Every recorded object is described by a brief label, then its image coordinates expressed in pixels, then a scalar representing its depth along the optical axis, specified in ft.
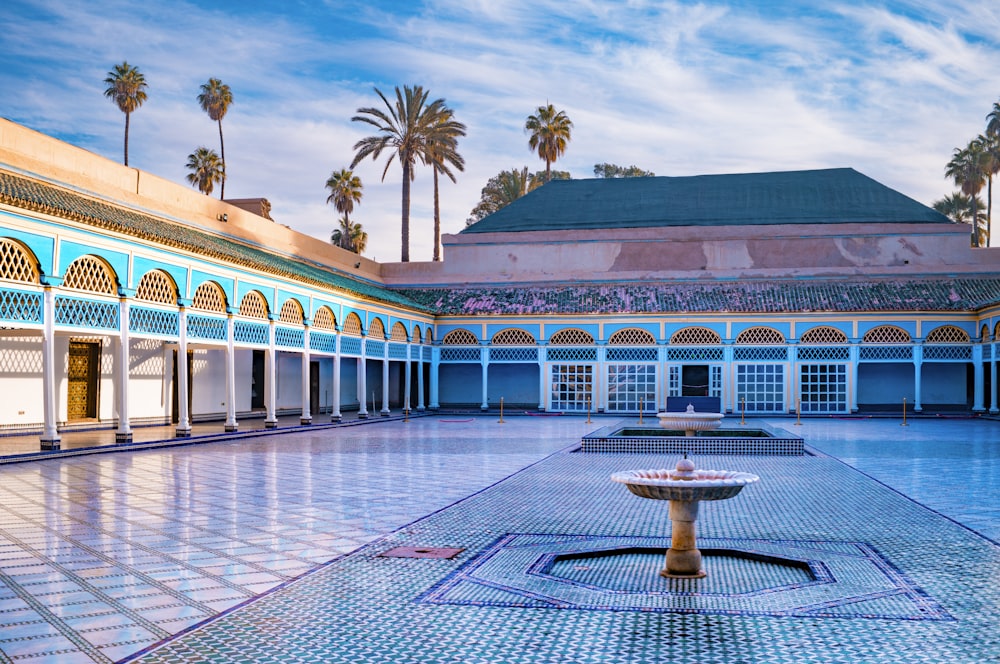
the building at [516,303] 55.11
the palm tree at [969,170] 170.09
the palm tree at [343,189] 175.01
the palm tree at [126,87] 157.48
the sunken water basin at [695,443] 53.06
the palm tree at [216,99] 162.91
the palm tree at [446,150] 137.08
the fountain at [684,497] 20.79
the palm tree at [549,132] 169.07
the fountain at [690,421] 60.59
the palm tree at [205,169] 163.73
